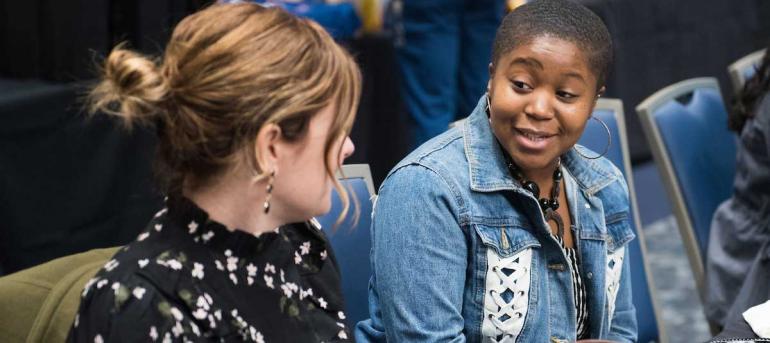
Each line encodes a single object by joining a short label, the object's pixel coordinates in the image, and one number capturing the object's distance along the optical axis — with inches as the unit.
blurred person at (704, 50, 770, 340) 209.8
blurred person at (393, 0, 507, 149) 305.6
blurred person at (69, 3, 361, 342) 105.3
